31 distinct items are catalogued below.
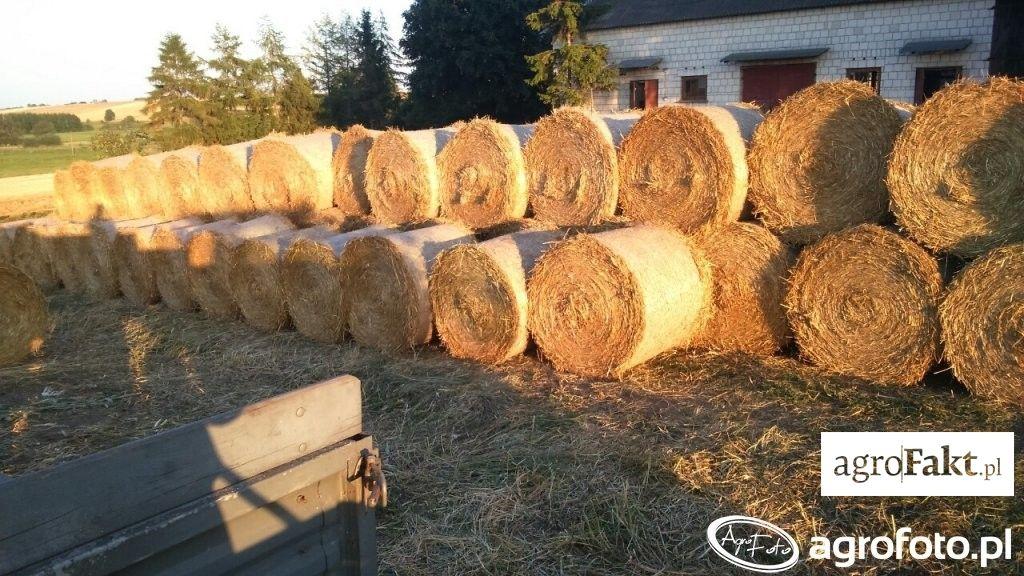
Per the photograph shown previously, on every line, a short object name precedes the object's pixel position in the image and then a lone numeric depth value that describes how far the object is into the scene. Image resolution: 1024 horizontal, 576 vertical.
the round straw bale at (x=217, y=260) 8.67
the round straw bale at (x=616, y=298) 5.96
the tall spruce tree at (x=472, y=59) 28.06
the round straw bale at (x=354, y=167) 8.78
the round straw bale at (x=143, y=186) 10.88
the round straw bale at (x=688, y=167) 6.29
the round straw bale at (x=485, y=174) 7.31
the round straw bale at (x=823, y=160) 5.80
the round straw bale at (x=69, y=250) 10.94
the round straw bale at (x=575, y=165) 6.83
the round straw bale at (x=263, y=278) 8.17
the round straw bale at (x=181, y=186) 10.22
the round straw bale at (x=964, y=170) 5.16
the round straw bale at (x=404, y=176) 7.85
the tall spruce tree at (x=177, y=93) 35.94
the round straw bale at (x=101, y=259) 10.38
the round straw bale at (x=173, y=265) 9.32
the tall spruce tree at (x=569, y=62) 22.53
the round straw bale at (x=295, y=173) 8.88
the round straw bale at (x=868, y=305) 5.54
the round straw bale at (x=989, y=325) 5.12
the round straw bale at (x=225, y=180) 9.60
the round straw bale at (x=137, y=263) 9.79
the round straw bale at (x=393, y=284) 6.98
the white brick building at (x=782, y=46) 17.16
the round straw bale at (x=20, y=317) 7.93
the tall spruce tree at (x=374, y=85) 36.56
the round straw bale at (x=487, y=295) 6.46
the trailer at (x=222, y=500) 1.71
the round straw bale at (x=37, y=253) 11.61
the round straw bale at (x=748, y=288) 6.41
